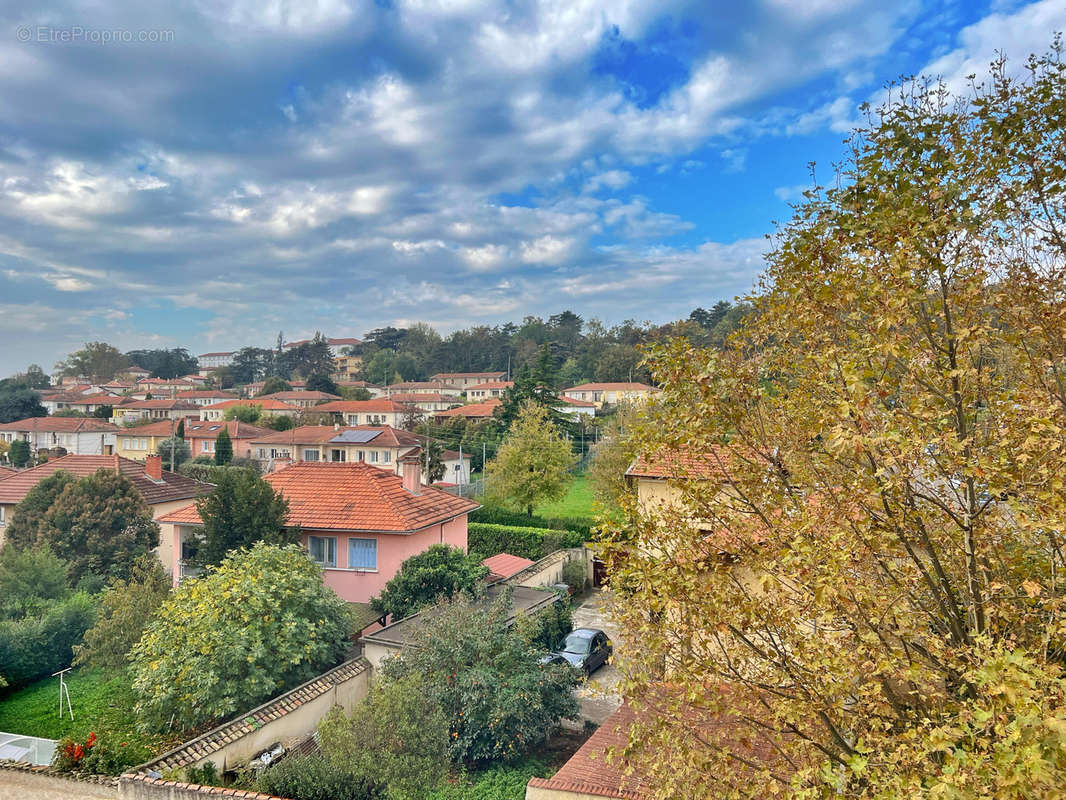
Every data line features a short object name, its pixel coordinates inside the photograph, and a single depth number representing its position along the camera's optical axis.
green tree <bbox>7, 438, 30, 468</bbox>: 52.59
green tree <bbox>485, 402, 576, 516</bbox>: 33.00
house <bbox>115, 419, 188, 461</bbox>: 62.09
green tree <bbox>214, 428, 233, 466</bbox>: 58.19
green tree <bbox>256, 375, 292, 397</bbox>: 106.62
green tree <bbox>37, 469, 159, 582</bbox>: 21.77
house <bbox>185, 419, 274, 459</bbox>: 60.81
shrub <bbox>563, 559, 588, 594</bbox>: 25.23
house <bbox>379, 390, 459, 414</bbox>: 88.25
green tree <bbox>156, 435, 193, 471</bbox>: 59.84
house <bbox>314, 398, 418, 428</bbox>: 75.69
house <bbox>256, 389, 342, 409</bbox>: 89.19
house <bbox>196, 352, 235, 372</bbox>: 178.48
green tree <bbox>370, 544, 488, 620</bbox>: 17.42
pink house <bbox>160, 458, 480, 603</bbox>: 20.41
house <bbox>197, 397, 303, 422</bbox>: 78.00
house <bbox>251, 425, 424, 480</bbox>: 53.62
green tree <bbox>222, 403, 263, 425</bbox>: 75.38
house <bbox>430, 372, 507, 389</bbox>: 108.81
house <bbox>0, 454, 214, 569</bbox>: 26.02
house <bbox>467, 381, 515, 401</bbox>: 102.26
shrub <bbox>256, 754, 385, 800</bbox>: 9.38
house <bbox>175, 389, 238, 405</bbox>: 94.44
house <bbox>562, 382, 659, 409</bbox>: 82.50
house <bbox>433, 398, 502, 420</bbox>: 69.12
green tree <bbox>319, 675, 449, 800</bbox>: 9.88
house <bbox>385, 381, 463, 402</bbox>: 102.69
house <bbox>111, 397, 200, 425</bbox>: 81.12
